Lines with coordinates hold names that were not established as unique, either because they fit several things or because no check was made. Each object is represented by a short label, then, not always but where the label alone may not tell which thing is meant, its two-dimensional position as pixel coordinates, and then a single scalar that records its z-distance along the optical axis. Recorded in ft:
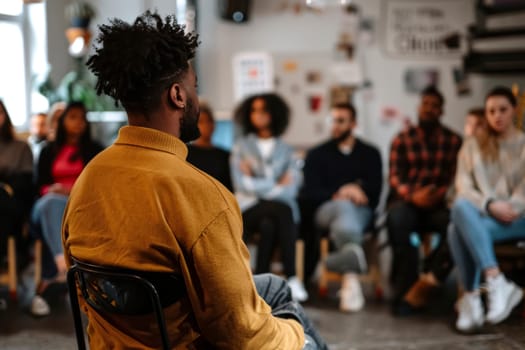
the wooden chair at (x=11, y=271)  12.23
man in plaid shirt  11.75
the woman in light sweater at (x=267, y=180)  12.19
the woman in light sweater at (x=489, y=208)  10.43
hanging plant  17.47
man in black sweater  11.91
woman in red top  12.28
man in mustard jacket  4.30
